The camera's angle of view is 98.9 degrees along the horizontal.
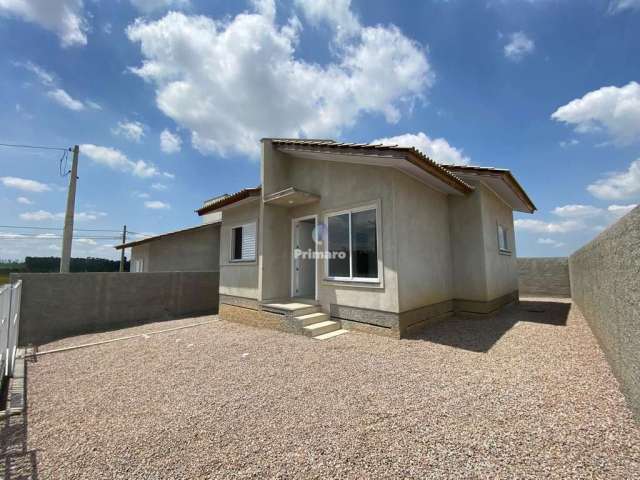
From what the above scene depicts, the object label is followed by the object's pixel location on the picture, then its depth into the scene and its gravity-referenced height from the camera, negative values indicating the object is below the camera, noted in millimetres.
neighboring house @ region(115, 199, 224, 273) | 17219 +1001
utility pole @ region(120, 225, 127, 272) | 36369 +4164
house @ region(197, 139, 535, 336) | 7359 +808
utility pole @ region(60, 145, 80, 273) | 13758 +2373
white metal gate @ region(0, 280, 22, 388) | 5094 -1277
